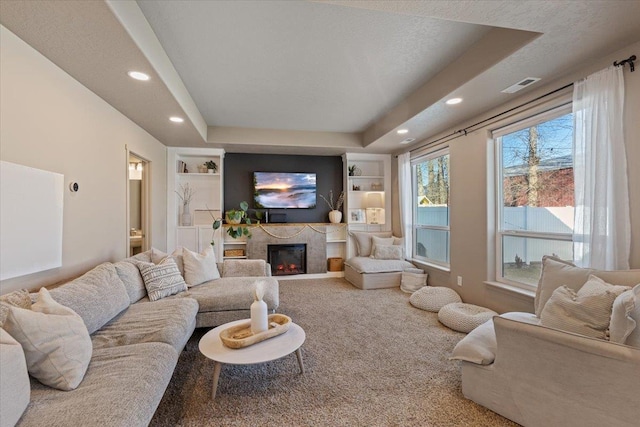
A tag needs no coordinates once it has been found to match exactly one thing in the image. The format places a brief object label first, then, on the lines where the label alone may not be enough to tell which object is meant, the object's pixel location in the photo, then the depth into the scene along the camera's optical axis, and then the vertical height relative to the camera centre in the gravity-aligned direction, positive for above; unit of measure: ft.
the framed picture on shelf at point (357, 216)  19.03 -0.20
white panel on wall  5.87 -0.14
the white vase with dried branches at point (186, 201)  17.17 +0.74
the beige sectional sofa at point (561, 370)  4.32 -2.72
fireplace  18.33 -2.93
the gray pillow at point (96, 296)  6.05 -1.89
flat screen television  18.61 +1.50
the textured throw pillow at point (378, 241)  17.31 -1.68
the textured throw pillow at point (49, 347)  4.33 -2.08
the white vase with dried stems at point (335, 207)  18.79 +0.41
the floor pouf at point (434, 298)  12.10 -3.62
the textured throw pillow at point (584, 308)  5.24 -1.82
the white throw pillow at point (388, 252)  16.72 -2.25
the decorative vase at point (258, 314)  6.73 -2.36
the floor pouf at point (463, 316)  9.73 -3.59
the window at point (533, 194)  8.90 +0.64
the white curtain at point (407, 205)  16.87 +0.44
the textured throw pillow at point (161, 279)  9.06 -2.14
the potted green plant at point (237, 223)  17.17 -0.57
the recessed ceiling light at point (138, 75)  7.80 +3.78
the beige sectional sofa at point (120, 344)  3.75 -2.63
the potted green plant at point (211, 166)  17.71 +2.89
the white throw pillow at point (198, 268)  10.53 -2.05
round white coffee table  5.93 -2.95
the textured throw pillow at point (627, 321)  4.72 -1.77
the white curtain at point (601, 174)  6.91 +0.97
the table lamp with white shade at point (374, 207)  19.08 +0.40
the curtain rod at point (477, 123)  8.64 +3.58
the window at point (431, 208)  14.57 +0.29
